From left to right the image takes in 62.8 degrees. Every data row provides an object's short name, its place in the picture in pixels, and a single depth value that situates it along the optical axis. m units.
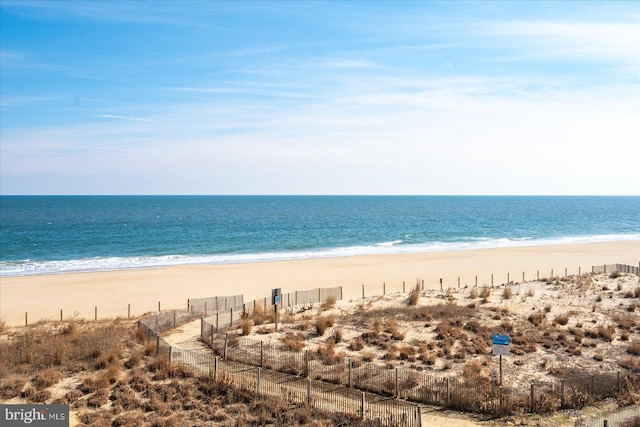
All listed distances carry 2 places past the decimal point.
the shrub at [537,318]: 27.26
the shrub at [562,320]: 27.22
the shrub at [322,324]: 25.88
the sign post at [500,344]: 18.30
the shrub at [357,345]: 23.71
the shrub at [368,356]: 22.08
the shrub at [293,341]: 23.55
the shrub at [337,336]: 24.86
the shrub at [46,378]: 18.36
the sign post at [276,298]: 26.24
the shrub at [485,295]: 32.76
